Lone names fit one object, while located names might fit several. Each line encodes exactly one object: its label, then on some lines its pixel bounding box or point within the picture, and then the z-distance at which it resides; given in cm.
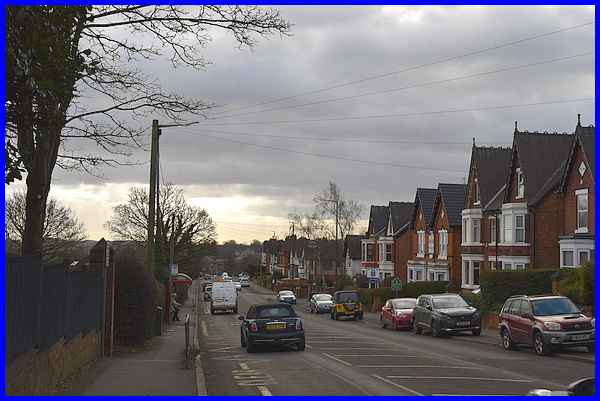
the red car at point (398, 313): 3550
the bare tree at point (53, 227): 6275
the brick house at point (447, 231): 5744
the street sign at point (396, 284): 4402
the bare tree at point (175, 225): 8006
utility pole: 2739
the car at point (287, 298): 7338
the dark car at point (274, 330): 2372
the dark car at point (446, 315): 2900
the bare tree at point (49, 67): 1103
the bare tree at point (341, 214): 8111
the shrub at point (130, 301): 2314
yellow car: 4700
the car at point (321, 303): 5897
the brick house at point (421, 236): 6219
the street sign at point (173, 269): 4774
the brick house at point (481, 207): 5009
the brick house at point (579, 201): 3800
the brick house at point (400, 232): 7106
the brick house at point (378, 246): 7412
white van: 6034
